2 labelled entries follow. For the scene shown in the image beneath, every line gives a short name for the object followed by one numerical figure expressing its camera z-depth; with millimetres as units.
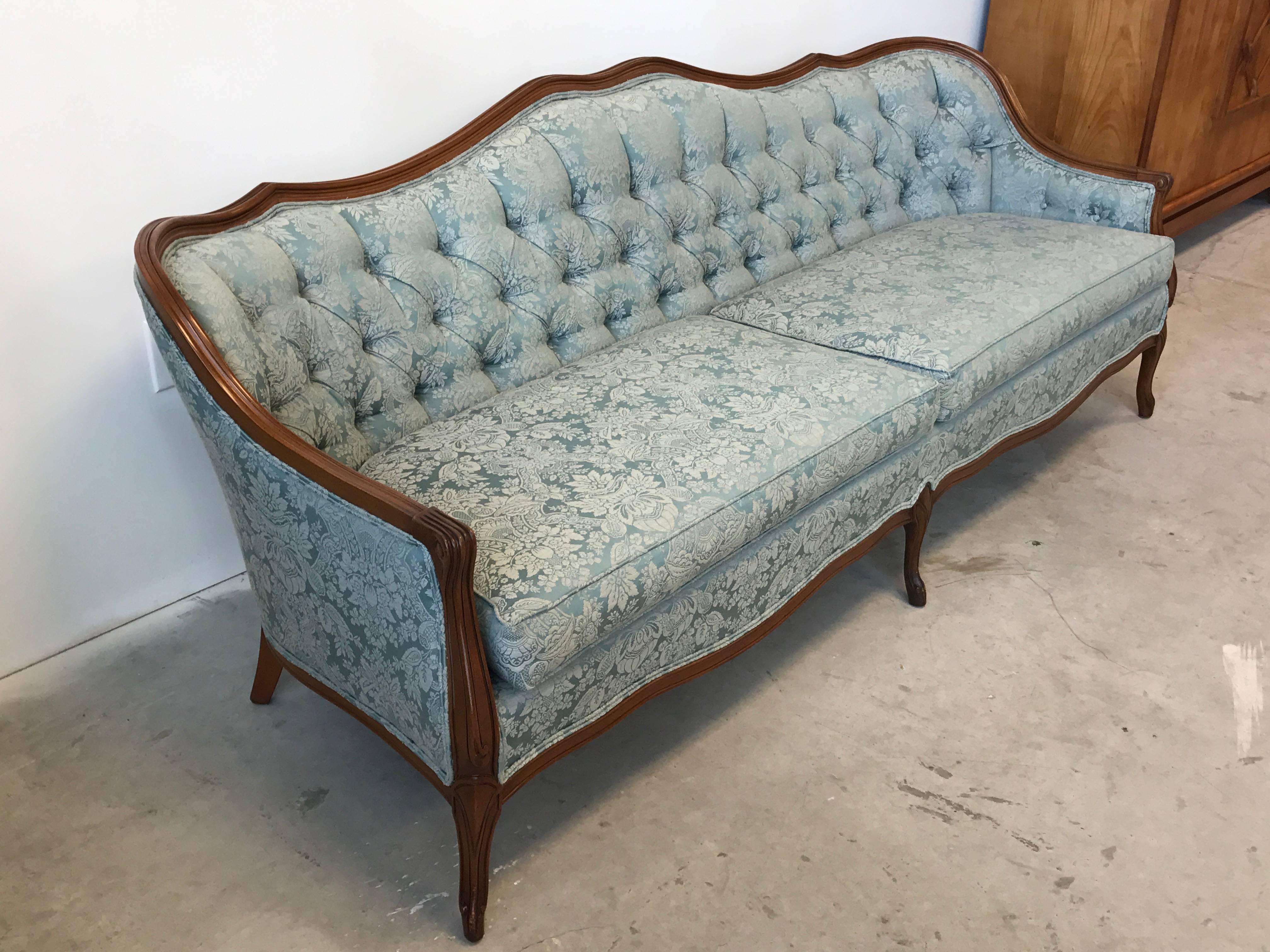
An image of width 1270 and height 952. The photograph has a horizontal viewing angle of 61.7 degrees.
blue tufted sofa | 1343
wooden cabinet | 2943
